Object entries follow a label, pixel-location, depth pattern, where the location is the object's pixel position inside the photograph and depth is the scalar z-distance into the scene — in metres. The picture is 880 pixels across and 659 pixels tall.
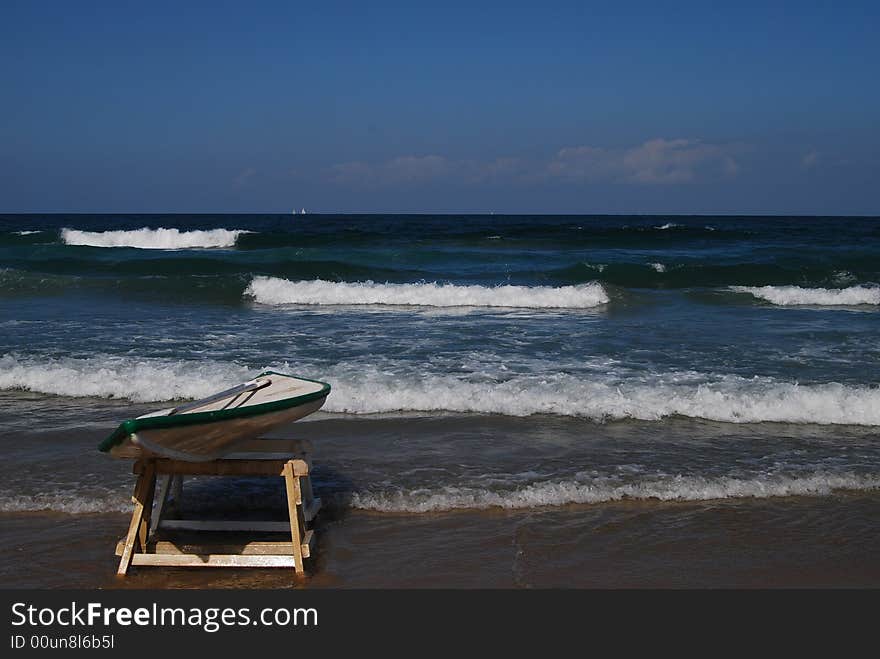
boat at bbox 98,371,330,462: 3.84
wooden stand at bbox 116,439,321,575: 4.30
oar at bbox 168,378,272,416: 4.32
